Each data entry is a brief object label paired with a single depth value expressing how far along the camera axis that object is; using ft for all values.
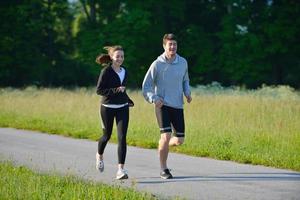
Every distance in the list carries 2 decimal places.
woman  51.93
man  51.62
